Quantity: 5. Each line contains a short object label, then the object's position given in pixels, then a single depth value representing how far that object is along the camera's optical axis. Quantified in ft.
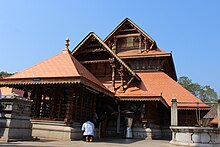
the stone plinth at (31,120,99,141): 34.76
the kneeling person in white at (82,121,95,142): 34.99
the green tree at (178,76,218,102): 192.20
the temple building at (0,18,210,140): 36.94
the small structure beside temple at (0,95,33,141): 26.63
